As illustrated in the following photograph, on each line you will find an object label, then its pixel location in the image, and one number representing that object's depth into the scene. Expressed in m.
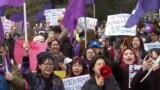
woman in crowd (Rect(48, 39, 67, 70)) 6.10
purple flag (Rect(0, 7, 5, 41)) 6.64
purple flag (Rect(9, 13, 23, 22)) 9.93
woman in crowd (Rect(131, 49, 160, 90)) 4.86
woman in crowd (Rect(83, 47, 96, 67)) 6.05
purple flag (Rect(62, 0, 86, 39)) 7.64
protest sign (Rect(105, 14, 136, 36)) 8.36
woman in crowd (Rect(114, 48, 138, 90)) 5.50
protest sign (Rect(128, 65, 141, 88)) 5.45
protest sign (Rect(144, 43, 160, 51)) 6.71
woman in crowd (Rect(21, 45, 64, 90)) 4.68
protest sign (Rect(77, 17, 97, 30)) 9.72
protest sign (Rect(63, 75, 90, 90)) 5.34
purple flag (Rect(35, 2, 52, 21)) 11.21
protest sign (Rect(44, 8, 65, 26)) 10.55
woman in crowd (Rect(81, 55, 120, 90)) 4.53
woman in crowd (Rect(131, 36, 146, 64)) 6.44
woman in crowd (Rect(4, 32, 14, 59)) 9.11
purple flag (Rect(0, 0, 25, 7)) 6.92
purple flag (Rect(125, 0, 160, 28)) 6.39
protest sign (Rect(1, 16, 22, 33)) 10.69
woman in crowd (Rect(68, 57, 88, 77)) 5.29
